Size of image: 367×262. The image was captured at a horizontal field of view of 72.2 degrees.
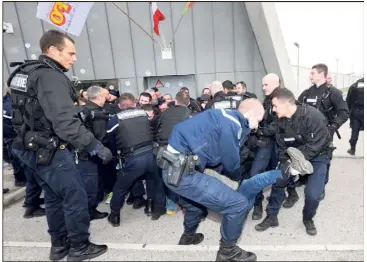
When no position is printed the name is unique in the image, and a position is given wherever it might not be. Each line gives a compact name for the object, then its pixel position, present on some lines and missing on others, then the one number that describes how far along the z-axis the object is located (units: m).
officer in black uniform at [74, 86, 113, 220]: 3.07
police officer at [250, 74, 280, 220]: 3.28
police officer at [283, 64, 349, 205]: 3.55
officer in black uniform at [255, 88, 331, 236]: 2.69
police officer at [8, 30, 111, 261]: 2.09
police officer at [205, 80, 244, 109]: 3.71
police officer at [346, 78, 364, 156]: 5.46
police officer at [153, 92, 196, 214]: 3.26
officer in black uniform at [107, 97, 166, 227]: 3.15
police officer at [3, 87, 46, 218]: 3.53
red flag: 7.80
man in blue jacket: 2.24
